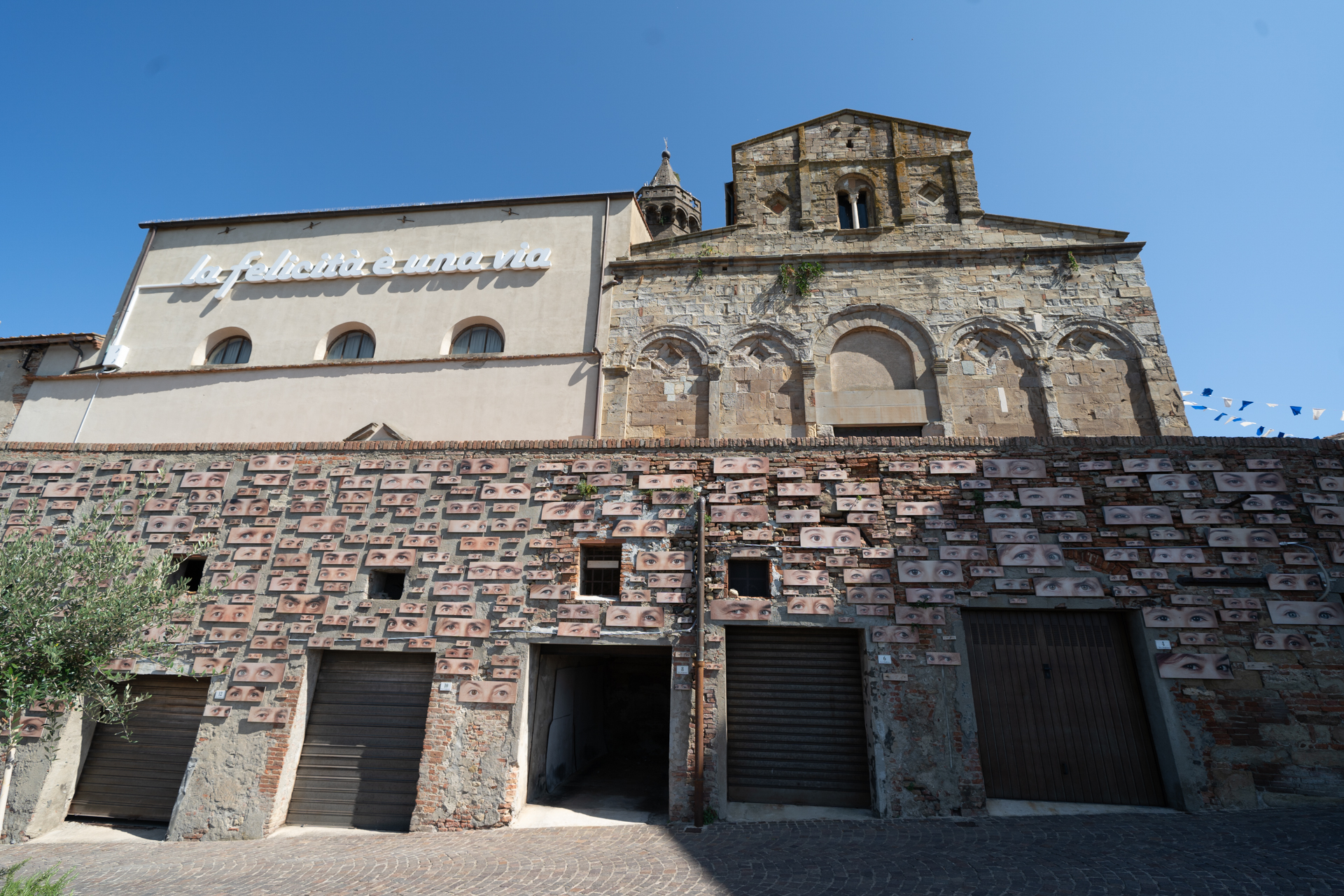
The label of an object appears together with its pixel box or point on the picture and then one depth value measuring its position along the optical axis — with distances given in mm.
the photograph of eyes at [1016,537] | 7512
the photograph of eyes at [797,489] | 7934
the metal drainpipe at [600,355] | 12531
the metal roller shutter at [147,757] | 7645
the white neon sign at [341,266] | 14023
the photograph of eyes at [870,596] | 7410
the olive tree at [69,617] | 5758
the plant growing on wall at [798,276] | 13227
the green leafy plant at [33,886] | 4609
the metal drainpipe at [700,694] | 6797
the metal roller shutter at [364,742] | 7367
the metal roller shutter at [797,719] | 7211
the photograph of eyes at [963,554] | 7492
